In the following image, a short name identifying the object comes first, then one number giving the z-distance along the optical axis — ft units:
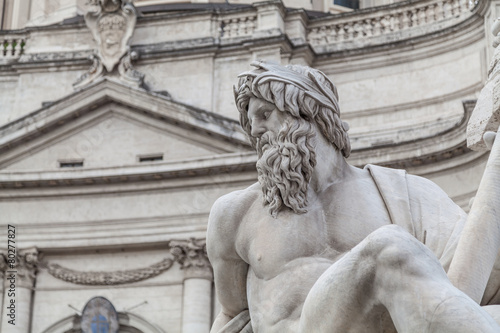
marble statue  17.66
